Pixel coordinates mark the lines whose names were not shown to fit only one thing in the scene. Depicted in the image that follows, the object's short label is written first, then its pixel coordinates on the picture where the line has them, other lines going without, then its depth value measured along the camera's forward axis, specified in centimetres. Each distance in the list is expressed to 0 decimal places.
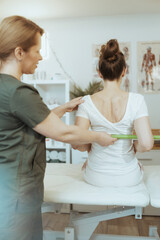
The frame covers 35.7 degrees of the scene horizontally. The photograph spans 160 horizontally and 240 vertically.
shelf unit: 326
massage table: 132
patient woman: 144
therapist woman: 93
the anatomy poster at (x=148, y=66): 357
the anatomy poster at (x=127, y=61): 361
